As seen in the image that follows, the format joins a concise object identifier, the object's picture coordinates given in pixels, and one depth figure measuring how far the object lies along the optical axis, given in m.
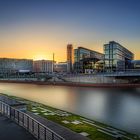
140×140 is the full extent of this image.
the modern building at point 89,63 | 130.63
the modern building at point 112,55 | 126.49
